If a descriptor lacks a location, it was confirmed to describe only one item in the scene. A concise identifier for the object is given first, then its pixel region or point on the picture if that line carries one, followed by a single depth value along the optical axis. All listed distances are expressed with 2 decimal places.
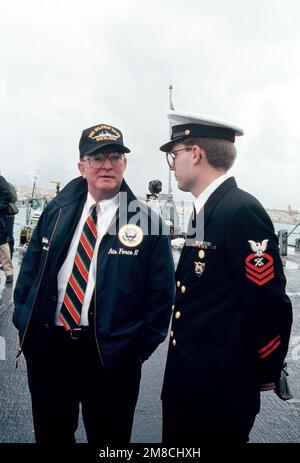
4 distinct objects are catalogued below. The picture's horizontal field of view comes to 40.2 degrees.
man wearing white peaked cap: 1.79
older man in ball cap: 2.28
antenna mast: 20.02
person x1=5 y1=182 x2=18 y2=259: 9.43
